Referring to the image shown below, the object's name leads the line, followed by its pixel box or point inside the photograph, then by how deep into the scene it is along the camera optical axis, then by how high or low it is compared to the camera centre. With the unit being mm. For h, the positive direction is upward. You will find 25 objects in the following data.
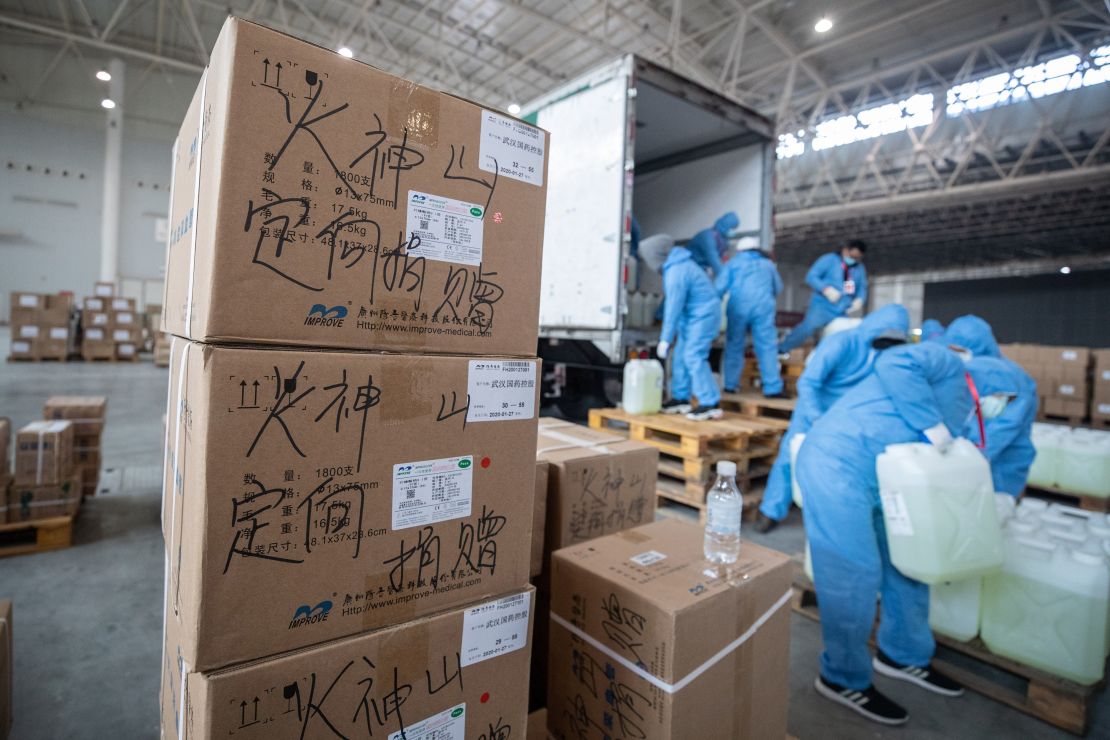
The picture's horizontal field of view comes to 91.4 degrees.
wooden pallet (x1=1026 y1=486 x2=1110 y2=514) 5113 -1055
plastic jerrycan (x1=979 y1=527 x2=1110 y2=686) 2168 -906
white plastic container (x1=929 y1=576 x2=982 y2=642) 2504 -1038
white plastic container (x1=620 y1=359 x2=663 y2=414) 4484 -144
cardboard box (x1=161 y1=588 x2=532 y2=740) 904 -633
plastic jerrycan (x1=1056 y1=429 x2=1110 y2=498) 5004 -652
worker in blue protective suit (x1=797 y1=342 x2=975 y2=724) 2195 -586
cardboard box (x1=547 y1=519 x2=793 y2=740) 1290 -696
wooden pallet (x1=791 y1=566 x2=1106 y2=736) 2113 -1253
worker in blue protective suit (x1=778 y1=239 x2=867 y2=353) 6168 +1059
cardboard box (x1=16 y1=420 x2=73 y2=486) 3207 -731
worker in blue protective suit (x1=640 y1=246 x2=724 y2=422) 4496 +443
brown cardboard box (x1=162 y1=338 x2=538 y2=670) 871 -254
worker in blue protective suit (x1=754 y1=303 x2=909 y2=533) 2928 +53
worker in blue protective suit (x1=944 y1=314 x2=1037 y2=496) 3639 -135
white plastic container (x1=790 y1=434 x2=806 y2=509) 3131 -416
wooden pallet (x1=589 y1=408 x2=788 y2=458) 3748 -438
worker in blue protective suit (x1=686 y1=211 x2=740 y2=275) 5234 +1285
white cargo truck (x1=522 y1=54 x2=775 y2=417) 4016 +1656
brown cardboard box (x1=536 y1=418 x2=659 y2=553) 1774 -414
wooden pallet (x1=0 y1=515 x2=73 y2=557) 3115 -1197
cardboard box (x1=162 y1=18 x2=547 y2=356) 864 +258
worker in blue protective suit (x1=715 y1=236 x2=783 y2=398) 5016 +691
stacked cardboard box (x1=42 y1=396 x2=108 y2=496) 3768 -629
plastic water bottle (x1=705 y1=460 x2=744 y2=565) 1578 -457
